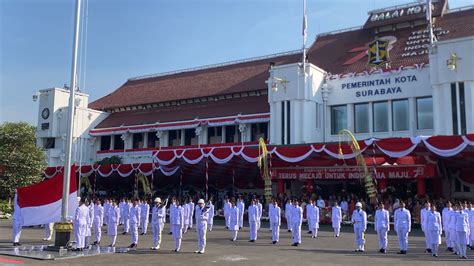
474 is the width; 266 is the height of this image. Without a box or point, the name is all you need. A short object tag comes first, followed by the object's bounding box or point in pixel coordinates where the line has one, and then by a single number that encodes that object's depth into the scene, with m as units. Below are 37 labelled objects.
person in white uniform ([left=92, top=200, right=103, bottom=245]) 16.25
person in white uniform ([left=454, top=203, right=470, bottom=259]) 13.67
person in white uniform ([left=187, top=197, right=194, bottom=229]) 21.12
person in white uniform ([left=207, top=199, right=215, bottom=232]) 21.34
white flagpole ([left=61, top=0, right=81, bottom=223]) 13.44
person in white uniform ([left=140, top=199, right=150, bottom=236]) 19.95
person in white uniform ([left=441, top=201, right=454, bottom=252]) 14.81
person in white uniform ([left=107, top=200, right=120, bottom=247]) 15.77
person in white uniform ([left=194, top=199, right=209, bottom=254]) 13.80
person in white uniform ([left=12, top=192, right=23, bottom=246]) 15.06
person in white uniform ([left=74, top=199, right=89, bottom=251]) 14.09
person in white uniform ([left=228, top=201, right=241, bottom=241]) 17.56
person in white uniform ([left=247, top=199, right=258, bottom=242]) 17.23
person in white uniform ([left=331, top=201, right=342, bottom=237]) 19.44
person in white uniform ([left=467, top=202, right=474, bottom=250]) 15.36
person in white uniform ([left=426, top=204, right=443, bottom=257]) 13.91
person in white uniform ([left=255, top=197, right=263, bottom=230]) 18.26
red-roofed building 26.42
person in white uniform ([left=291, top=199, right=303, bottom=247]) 16.19
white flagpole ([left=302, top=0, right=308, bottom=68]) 31.64
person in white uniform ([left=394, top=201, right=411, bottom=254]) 14.11
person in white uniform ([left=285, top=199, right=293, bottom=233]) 17.42
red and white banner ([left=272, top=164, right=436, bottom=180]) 24.78
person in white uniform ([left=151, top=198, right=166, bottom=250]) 14.67
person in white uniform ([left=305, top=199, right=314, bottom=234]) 19.38
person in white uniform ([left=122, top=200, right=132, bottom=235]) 20.06
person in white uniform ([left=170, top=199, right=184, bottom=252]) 14.34
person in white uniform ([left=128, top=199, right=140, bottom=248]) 15.23
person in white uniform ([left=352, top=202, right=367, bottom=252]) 14.69
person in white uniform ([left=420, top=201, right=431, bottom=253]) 14.67
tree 30.44
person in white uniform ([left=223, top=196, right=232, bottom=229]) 21.76
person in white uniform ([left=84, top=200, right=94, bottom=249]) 14.69
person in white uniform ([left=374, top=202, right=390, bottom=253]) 14.47
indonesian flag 15.04
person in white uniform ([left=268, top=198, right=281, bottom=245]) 16.78
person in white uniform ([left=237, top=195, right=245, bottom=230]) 20.77
